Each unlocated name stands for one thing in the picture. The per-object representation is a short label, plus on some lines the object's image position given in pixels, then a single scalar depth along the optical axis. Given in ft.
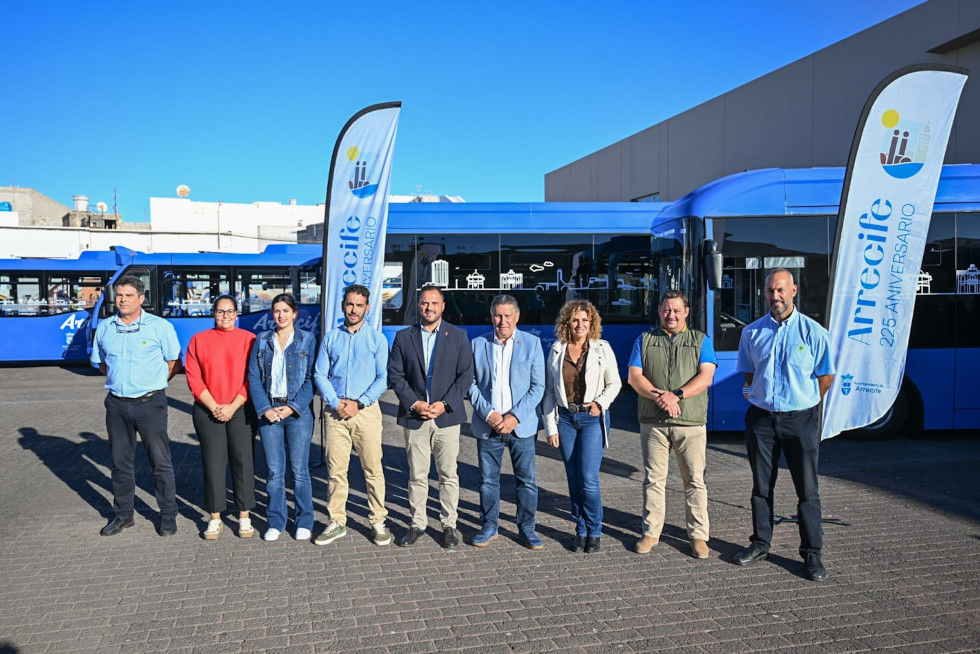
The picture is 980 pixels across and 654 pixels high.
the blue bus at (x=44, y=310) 55.16
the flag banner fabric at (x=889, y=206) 18.72
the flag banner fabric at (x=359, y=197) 25.64
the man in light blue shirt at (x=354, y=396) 17.22
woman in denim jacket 17.42
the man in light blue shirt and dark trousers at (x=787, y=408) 15.48
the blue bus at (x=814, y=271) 27.20
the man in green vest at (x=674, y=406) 16.26
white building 131.34
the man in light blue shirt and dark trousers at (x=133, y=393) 17.84
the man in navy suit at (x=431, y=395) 16.97
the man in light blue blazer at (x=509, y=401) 16.70
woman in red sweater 17.49
